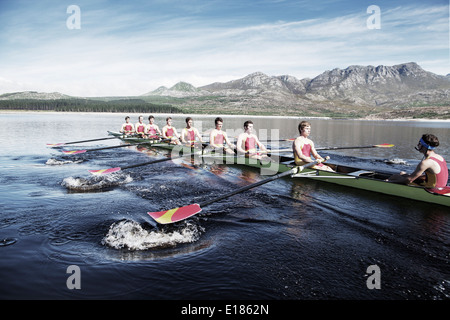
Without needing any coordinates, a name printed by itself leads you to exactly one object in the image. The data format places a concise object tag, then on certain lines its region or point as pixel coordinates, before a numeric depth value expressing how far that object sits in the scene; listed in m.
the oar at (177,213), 6.48
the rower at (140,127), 24.09
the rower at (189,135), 17.81
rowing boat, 8.36
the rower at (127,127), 26.26
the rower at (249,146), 13.89
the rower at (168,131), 19.68
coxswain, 7.67
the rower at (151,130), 22.32
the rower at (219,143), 15.22
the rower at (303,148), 10.92
